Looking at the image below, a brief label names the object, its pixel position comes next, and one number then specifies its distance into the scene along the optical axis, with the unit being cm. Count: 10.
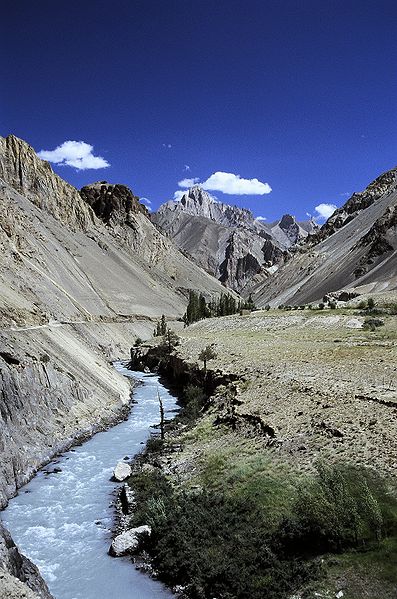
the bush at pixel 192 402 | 3462
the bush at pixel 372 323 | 5308
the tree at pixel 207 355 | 4391
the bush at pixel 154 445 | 2888
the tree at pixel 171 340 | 6280
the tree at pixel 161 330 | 9056
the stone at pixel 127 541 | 1795
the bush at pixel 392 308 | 6234
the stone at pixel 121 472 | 2492
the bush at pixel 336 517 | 1495
